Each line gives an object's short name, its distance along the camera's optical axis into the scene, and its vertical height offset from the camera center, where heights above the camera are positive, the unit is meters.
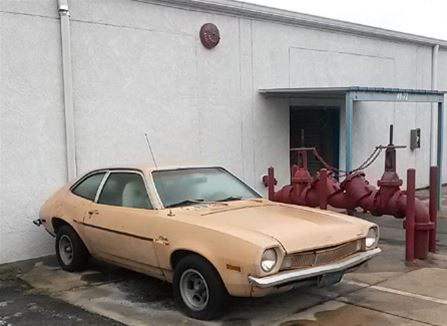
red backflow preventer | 7.32 -1.12
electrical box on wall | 14.49 -0.43
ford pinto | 4.63 -1.05
